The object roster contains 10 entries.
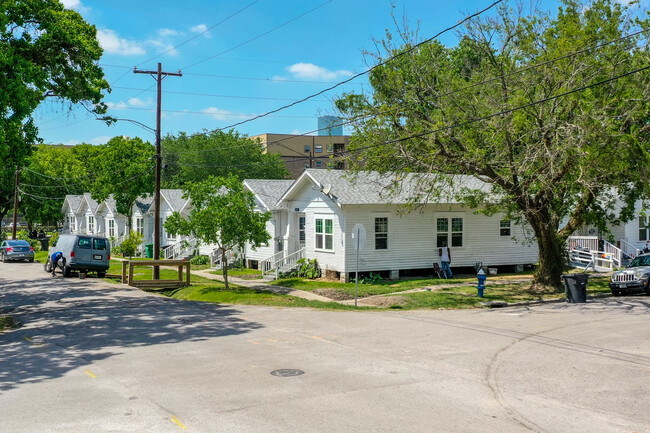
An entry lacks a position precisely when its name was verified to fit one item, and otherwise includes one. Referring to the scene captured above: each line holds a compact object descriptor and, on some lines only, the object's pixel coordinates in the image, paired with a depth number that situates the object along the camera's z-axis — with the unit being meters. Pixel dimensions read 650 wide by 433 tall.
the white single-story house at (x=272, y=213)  33.00
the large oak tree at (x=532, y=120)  18.77
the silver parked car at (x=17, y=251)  44.47
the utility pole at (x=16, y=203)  54.60
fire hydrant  21.59
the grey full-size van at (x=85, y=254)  31.59
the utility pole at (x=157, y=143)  29.00
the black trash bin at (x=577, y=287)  20.98
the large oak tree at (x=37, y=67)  17.03
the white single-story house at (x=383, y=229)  27.64
